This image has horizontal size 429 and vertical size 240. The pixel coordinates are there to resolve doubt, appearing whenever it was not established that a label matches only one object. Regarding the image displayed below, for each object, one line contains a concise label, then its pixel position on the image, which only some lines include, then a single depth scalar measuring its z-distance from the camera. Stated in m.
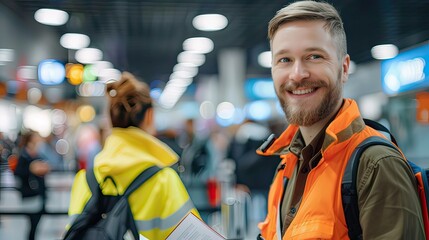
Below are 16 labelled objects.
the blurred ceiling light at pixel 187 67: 20.28
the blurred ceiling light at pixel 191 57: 16.61
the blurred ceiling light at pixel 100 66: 17.38
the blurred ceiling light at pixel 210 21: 10.44
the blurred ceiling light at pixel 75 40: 12.48
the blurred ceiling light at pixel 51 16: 9.49
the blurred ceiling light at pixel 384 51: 15.66
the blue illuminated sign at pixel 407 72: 8.23
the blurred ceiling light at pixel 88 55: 14.59
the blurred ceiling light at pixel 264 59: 17.46
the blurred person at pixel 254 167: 7.33
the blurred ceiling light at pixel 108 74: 19.86
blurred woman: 2.56
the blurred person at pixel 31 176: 7.62
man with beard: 1.42
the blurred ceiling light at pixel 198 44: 13.60
